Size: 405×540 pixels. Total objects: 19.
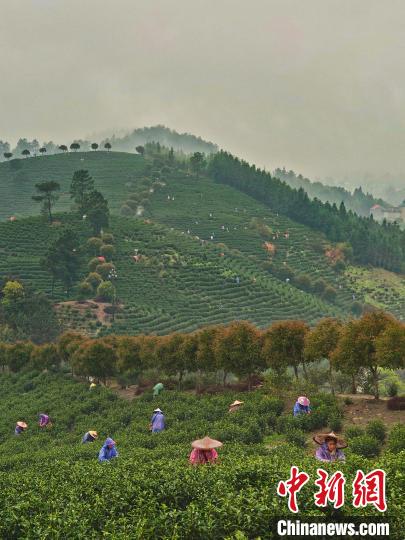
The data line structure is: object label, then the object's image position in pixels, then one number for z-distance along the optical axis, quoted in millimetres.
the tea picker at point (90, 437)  21125
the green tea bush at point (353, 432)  16739
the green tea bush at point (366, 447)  14641
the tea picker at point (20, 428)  26612
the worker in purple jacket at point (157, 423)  20953
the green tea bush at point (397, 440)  13773
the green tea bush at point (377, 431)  16469
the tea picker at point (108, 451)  15305
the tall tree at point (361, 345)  22172
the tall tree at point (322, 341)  24328
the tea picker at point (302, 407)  19797
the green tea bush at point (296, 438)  17125
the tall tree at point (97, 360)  35562
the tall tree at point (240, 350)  26734
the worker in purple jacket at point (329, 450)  12039
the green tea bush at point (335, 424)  18703
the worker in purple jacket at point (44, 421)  26750
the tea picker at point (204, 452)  12445
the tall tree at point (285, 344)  25719
